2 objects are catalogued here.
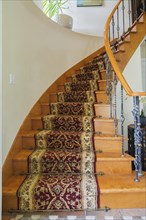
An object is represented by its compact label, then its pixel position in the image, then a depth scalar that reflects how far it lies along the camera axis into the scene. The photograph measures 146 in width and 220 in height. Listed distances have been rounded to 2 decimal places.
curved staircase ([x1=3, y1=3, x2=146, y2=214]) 1.72
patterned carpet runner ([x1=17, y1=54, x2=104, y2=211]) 1.72
